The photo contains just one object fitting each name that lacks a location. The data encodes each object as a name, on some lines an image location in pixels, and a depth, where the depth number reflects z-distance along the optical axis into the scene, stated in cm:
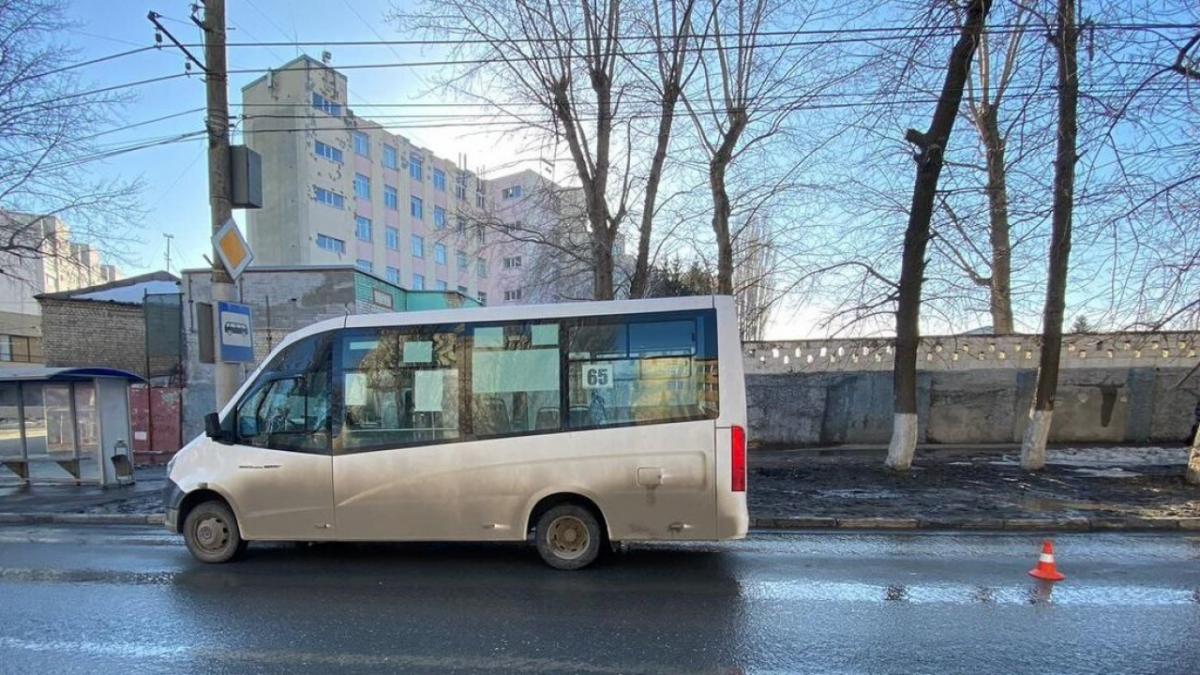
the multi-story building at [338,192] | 4238
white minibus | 579
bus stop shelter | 1177
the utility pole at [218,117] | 908
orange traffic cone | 557
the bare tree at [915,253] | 1078
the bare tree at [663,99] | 1410
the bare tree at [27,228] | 1257
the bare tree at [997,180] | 1095
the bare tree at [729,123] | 1423
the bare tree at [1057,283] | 1016
